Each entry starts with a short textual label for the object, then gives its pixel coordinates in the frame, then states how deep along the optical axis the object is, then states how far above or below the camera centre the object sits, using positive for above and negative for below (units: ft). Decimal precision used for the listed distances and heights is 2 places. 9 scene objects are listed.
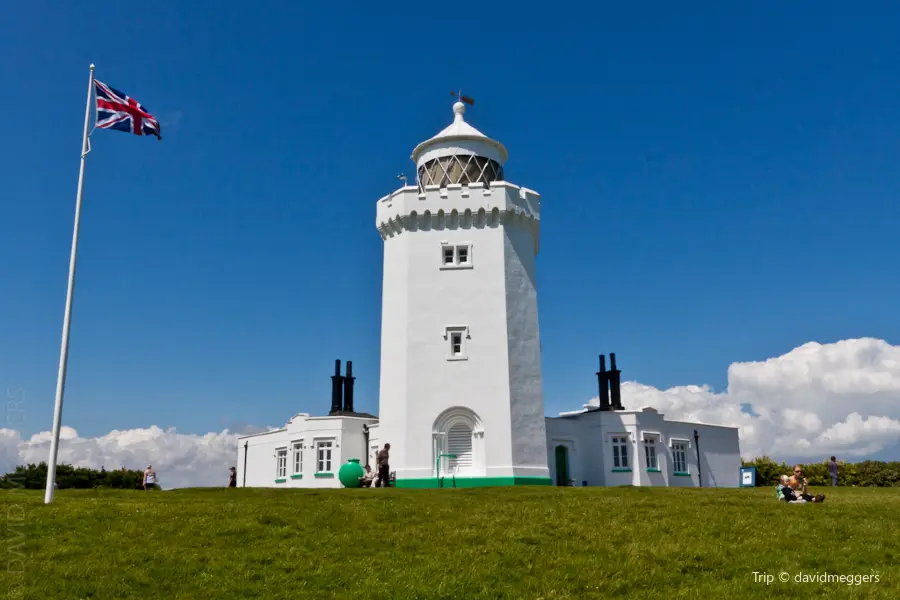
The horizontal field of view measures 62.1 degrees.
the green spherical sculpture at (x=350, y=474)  104.47 -0.82
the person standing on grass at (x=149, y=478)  98.32 -0.93
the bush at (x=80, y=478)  115.75 -1.00
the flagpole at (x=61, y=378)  61.31 +7.54
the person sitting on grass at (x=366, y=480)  103.35 -1.66
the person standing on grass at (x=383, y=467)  97.91 +0.06
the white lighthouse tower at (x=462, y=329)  100.58 +18.66
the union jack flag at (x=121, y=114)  68.49 +32.63
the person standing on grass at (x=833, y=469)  119.14 -1.31
